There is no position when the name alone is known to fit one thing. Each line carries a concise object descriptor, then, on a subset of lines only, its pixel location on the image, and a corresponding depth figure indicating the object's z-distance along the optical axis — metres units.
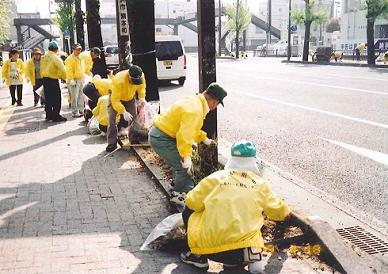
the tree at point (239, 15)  52.47
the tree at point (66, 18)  31.63
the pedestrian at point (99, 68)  13.34
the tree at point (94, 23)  12.89
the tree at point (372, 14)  28.38
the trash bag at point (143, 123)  7.75
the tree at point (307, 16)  36.84
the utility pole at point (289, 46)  37.90
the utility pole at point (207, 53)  5.39
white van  18.94
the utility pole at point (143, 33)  8.03
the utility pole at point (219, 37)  54.76
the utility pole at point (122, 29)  9.43
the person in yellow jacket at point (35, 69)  12.49
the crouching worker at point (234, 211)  3.34
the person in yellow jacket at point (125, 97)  6.84
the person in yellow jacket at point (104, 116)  8.66
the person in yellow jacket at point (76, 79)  11.25
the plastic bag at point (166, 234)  3.94
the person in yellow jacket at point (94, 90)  9.43
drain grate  3.89
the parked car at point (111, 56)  30.83
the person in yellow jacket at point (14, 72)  14.00
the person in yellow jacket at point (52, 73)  10.18
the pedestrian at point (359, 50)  34.94
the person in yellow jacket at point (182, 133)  4.30
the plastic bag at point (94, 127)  9.30
